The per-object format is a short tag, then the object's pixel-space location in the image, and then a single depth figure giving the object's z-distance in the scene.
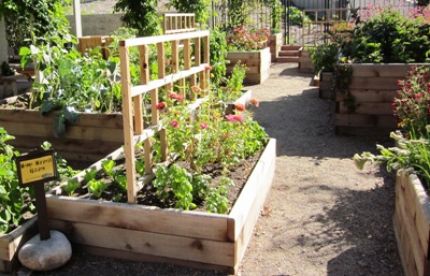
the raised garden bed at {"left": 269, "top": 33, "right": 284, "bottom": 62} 13.42
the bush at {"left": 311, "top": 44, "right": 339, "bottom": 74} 8.35
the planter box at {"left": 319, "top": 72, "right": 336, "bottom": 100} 8.16
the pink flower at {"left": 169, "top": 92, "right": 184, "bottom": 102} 3.53
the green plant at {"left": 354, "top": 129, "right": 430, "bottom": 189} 3.01
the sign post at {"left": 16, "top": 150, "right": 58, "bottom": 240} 2.84
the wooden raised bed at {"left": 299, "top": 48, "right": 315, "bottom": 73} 11.66
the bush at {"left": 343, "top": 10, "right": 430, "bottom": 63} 5.95
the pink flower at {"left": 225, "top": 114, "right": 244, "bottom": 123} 3.63
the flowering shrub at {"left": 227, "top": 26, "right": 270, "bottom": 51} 10.49
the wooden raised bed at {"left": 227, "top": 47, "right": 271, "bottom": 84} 9.81
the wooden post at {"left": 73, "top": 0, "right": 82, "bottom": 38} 11.41
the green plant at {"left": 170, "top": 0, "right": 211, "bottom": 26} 10.81
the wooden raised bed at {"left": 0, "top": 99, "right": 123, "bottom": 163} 4.89
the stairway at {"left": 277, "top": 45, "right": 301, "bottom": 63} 13.67
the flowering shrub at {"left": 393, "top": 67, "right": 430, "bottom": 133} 4.02
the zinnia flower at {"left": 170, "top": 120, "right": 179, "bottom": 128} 3.45
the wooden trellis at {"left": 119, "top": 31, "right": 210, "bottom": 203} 2.93
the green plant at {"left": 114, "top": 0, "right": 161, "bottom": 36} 10.19
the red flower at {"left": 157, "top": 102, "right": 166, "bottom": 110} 3.46
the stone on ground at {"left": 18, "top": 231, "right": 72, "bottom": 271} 2.91
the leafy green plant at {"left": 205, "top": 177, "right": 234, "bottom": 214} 3.01
